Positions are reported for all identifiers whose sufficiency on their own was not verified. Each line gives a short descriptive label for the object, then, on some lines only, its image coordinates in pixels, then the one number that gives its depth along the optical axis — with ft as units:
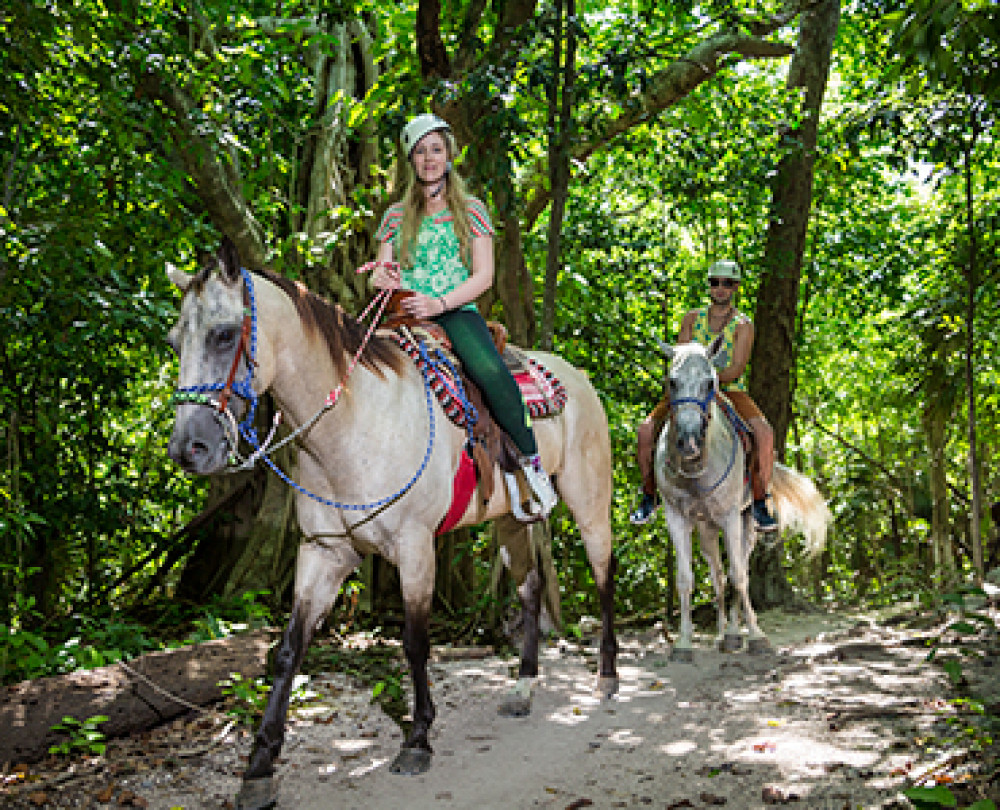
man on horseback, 23.27
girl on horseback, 14.20
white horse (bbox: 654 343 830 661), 20.31
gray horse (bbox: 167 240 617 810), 10.24
